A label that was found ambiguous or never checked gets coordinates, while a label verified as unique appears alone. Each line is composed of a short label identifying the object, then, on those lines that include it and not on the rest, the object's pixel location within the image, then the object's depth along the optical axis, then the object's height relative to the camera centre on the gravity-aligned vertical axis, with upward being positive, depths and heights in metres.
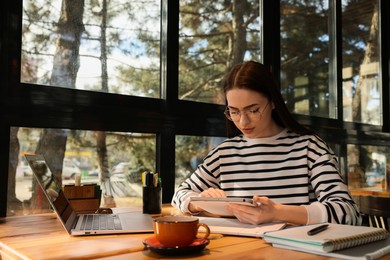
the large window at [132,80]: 1.57 +0.36
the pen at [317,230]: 0.94 -0.18
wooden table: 0.85 -0.21
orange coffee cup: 0.87 -0.17
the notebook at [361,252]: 0.81 -0.20
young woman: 1.41 -0.01
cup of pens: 1.43 -0.14
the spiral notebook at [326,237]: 0.86 -0.18
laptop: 1.08 -0.20
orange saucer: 0.85 -0.20
